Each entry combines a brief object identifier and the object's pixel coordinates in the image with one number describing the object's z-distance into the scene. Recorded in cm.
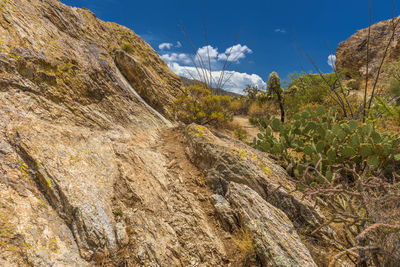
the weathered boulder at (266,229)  229
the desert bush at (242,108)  1625
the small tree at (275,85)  1296
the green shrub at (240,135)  852
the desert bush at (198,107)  713
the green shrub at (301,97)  1248
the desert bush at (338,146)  418
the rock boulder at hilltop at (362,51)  1721
